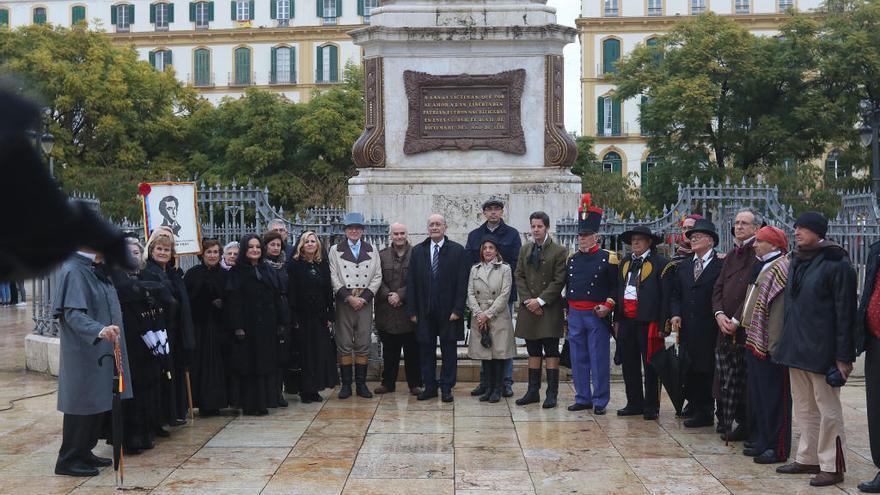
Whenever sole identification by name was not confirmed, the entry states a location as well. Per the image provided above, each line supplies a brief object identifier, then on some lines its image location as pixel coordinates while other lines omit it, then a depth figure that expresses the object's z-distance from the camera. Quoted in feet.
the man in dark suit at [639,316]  35.24
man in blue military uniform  36.60
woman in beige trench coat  38.68
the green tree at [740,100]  128.47
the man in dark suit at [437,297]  39.27
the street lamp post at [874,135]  82.84
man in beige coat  39.78
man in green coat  37.86
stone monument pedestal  48.83
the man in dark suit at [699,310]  33.71
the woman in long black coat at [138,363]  30.60
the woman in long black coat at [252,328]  36.55
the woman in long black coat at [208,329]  36.24
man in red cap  29.01
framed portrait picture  42.06
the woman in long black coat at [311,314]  39.11
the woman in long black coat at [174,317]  33.04
